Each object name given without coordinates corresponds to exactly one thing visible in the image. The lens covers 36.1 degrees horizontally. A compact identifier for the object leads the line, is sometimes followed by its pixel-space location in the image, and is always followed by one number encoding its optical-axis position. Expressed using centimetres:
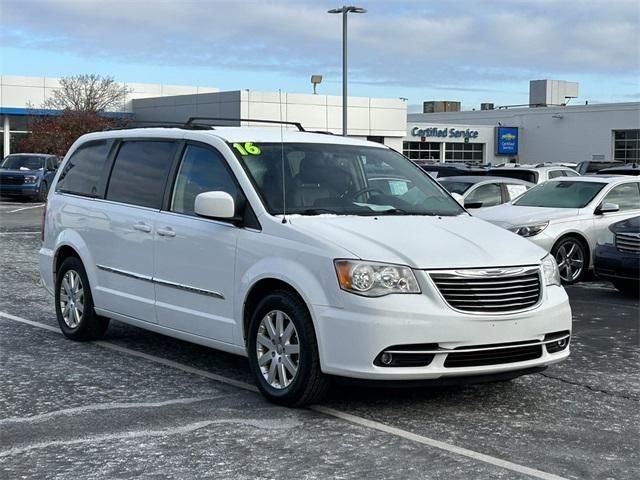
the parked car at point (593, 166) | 2939
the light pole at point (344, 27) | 3070
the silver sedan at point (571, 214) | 1345
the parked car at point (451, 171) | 2214
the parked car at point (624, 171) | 2100
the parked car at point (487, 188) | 1659
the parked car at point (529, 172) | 2086
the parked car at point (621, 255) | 1150
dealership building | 5538
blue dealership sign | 7550
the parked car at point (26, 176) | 3325
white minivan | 581
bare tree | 5625
